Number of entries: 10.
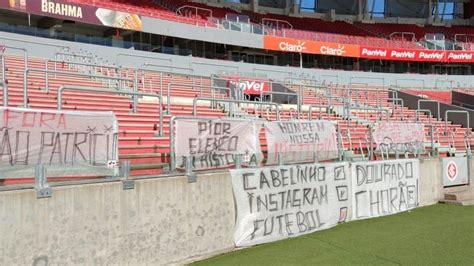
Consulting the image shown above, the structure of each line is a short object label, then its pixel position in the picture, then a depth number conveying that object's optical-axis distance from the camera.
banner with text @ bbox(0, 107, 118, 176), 4.95
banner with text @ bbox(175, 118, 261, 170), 6.77
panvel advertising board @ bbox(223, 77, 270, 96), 24.14
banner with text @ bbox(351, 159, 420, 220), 9.34
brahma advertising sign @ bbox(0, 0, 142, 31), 21.73
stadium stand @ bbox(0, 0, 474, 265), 5.02
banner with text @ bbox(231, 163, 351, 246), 7.08
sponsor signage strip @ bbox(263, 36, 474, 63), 33.66
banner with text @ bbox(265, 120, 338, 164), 8.27
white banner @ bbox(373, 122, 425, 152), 11.12
